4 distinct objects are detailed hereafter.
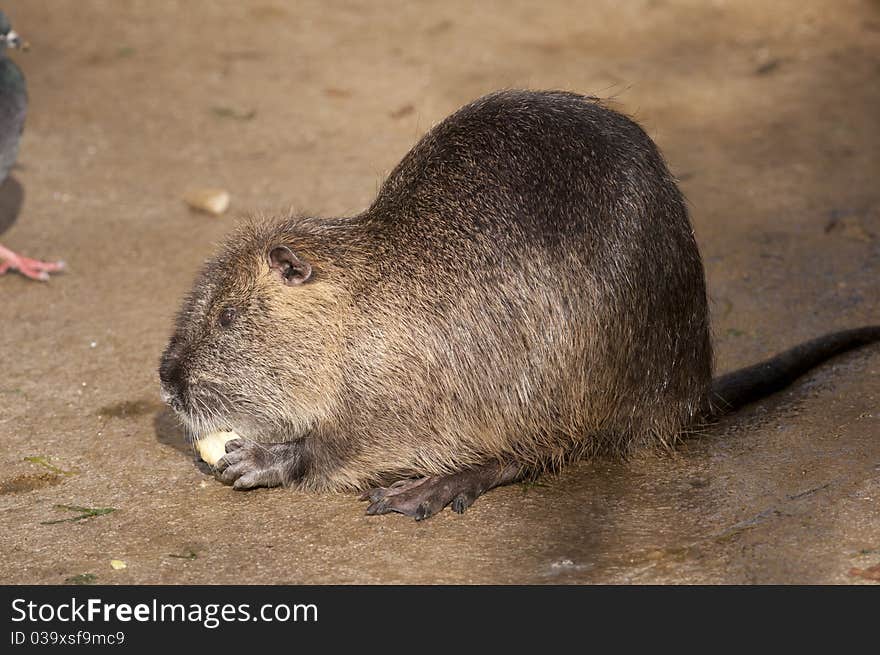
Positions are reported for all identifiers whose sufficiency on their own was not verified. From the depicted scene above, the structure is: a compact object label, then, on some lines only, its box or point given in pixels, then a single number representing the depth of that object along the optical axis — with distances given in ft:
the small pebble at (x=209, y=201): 33.17
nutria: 20.02
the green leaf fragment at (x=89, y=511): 20.33
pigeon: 29.84
